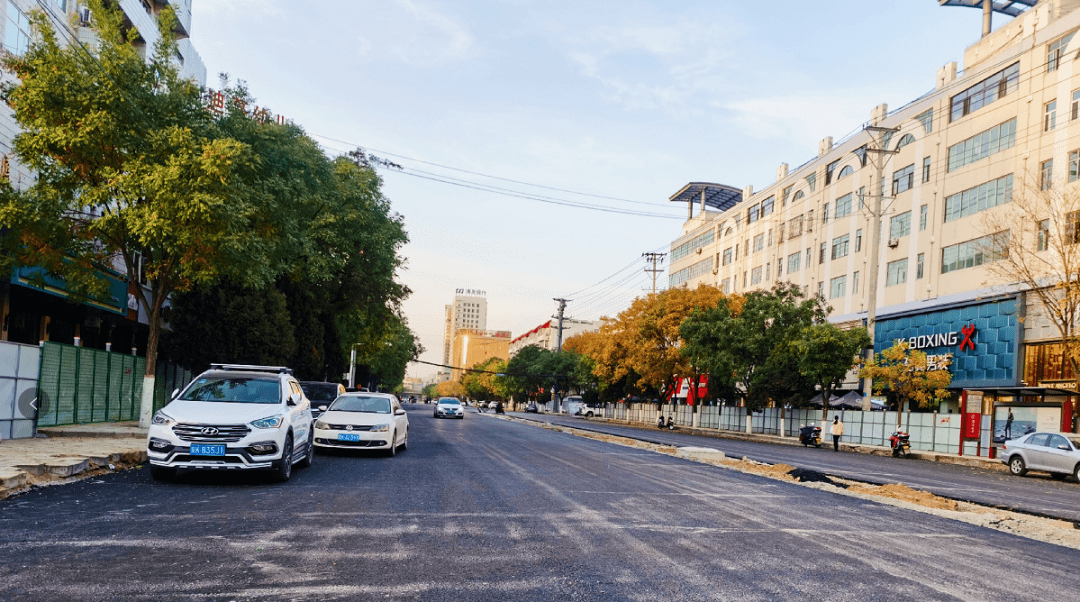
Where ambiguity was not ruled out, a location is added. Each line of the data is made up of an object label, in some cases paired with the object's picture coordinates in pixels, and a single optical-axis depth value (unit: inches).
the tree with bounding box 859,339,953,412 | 1459.2
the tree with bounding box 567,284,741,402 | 2250.2
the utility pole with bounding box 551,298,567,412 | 4242.1
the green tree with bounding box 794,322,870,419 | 1600.6
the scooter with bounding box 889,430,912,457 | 1347.2
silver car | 908.6
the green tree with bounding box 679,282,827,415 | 1770.4
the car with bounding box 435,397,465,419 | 2087.8
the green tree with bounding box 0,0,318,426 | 665.0
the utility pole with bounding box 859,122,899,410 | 1464.1
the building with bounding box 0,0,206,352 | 999.6
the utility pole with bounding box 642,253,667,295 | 3316.9
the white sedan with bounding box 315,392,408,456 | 686.5
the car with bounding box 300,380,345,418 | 945.5
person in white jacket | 1477.6
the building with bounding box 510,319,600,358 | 6776.6
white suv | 442.3
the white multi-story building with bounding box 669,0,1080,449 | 1370.6
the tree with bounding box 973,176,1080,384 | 1134.4
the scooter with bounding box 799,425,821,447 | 1562.5
